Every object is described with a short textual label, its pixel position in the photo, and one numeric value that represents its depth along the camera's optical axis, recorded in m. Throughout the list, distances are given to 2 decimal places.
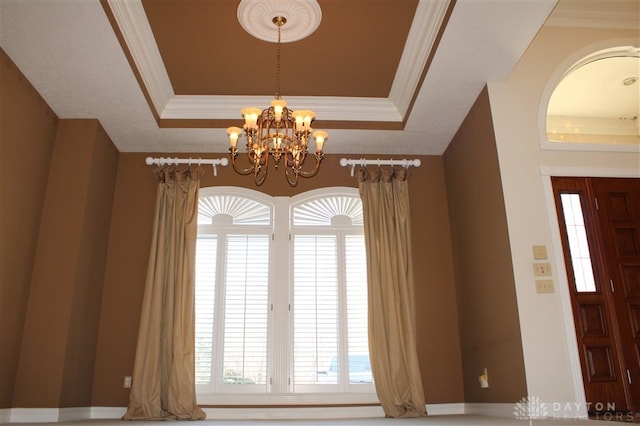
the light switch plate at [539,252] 3.90
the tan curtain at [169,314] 4.45
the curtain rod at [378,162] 5.39
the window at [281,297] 4.82
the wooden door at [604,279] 3.67
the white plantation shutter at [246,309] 4.84
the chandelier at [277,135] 3.38
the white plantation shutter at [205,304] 4.84
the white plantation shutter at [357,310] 4.90
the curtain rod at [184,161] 5.29
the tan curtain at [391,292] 4.58
